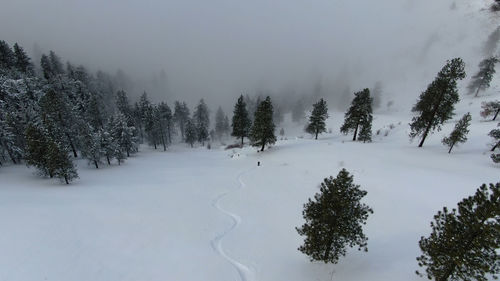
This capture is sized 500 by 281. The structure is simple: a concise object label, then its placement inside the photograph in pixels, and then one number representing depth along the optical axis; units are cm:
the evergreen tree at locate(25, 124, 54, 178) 2638
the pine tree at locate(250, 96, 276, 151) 3744
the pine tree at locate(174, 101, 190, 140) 8131
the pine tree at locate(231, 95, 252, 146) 4832
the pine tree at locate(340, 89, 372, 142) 3738
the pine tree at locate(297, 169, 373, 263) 995
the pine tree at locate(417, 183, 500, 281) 654
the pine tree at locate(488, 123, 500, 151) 2220
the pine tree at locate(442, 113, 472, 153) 2328
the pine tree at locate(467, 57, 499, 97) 5319
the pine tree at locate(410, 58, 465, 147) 2503
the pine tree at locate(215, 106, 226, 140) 9039
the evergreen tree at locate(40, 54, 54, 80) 6278
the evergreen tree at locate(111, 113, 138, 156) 4491
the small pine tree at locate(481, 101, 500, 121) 3199
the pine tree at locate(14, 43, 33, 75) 5688
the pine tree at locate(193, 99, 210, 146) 7044
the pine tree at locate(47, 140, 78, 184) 2503
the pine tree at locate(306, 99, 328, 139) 4700
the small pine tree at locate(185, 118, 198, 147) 6662
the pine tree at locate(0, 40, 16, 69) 5329
